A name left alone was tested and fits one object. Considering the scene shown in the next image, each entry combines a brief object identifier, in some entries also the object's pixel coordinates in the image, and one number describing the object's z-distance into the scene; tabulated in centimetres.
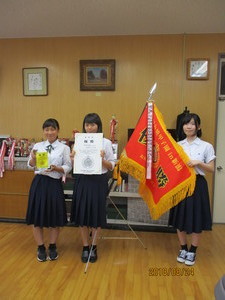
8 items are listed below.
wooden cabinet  339
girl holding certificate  237
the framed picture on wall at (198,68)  338
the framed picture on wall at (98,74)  352
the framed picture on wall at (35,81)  364
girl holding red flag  234
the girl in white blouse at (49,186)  239
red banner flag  227
